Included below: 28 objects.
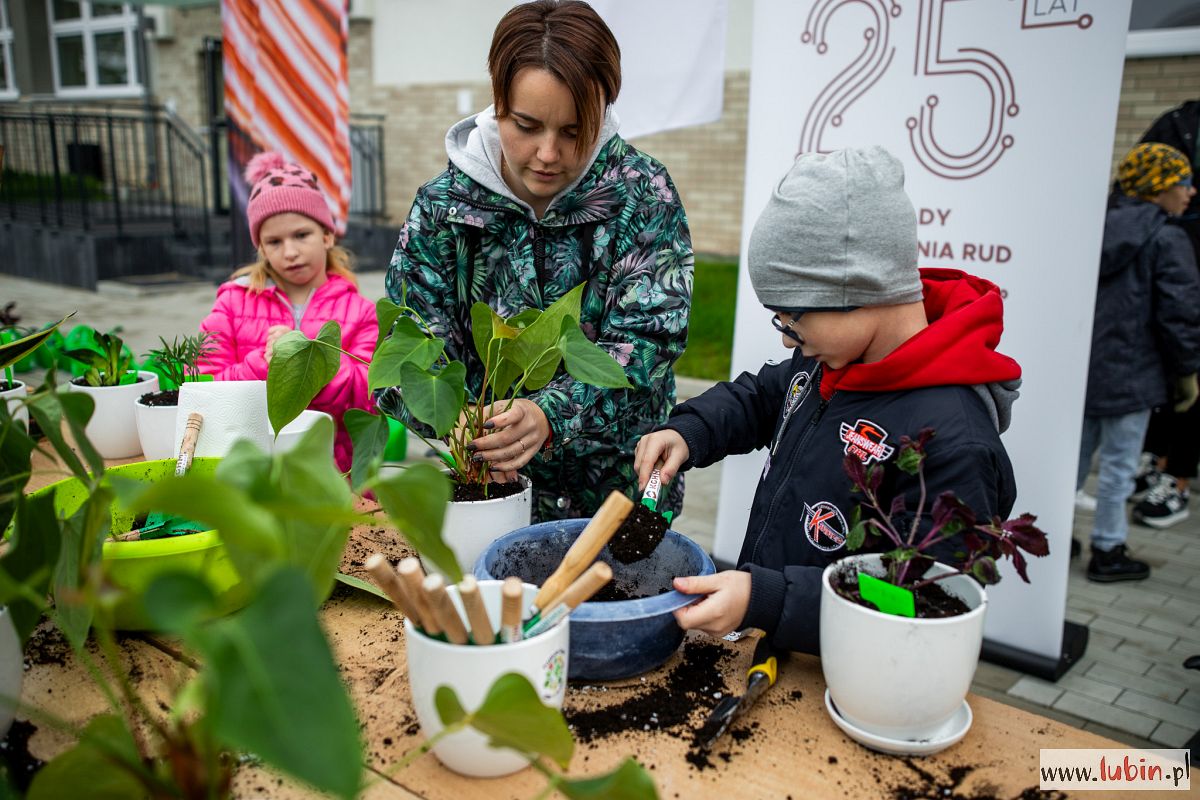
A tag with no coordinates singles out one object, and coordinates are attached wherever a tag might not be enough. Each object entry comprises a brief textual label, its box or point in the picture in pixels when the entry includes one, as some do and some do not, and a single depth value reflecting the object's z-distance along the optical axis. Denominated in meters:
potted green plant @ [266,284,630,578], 1.15
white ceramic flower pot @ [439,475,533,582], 1.27
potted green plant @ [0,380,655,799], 0.51
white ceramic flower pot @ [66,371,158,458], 1.90
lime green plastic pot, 1.10
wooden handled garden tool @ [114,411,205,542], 1.27
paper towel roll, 1.51
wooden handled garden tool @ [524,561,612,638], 0.92
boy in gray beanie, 1.09
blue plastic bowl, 1.04
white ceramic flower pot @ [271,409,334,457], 1.55
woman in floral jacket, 1.50
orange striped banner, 3.63
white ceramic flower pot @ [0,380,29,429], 1.79
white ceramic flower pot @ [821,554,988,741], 0.91
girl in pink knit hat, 2.35
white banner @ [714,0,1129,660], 2.19
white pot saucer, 0.96
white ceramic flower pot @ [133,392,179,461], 1.82
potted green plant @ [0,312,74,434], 1.32
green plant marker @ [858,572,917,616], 0.93
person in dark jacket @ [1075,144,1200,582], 3.34
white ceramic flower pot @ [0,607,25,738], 0.93
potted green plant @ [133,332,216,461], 1.83
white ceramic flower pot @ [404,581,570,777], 0.86
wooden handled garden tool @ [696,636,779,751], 0.98
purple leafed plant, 0.93
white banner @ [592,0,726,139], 2.92
